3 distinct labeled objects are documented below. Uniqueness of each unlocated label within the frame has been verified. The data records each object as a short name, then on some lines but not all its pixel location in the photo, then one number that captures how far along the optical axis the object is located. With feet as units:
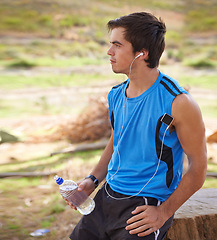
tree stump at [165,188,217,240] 6.17
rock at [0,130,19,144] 16.42
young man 4.70
